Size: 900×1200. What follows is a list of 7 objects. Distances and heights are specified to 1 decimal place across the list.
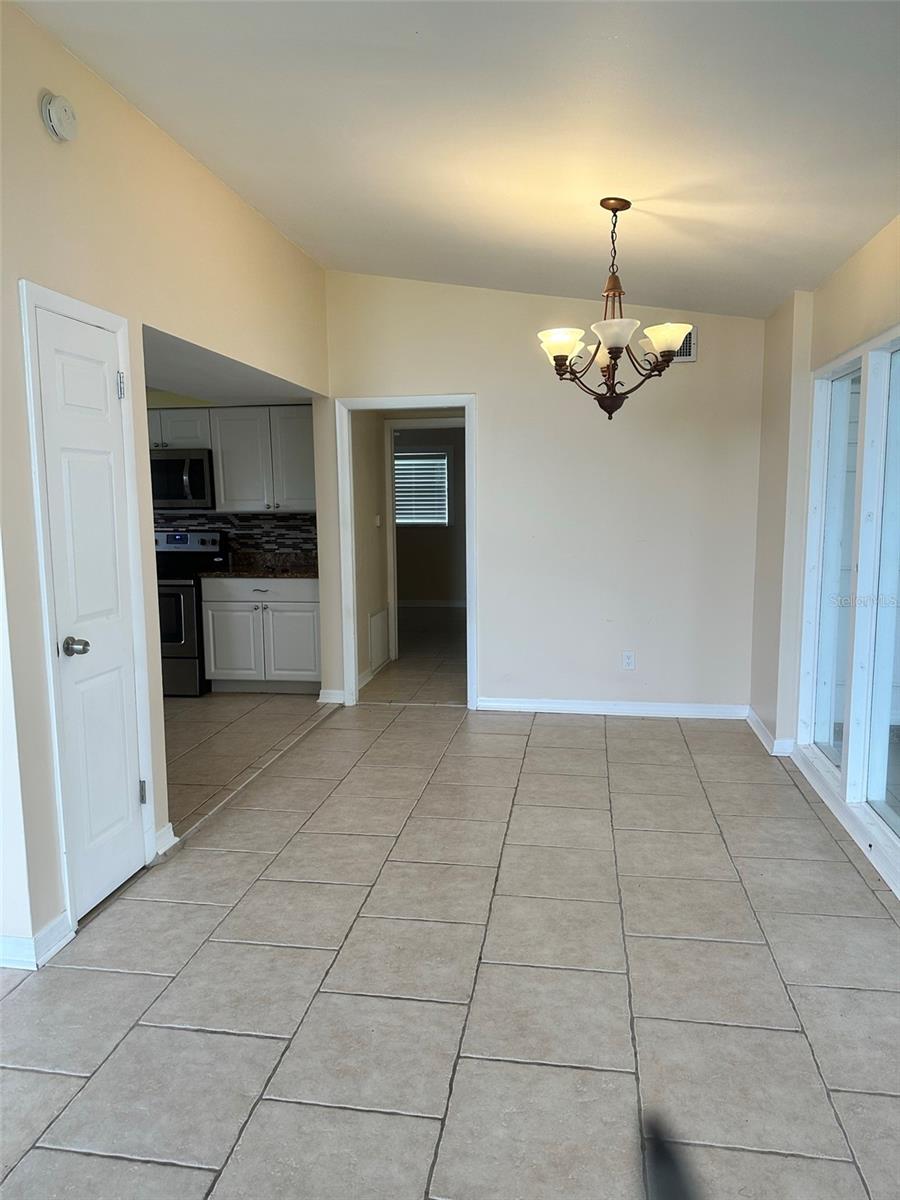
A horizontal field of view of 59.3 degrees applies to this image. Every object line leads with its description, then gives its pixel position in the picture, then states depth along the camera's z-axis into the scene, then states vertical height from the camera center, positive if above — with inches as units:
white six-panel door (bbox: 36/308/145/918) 93.0 -11.7
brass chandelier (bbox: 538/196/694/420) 112.4 +23.4
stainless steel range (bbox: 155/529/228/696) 213.2 -34.6
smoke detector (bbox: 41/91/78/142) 87.5 +43.5
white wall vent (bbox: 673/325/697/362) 177.0 +33.5
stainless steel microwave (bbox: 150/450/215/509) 212.7 +7.9
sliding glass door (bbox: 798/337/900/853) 122.2 -18.3
